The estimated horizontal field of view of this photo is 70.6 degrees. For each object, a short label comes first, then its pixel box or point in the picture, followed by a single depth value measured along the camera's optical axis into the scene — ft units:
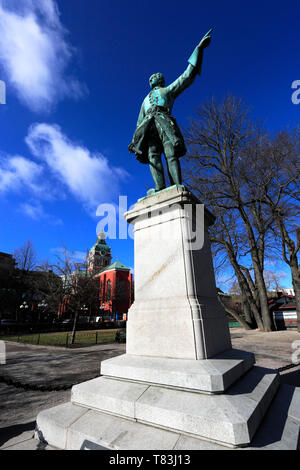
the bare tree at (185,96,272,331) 52.44
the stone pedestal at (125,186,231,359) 8.48
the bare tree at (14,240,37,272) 115.40
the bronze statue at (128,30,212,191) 12.49
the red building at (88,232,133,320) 155.84
